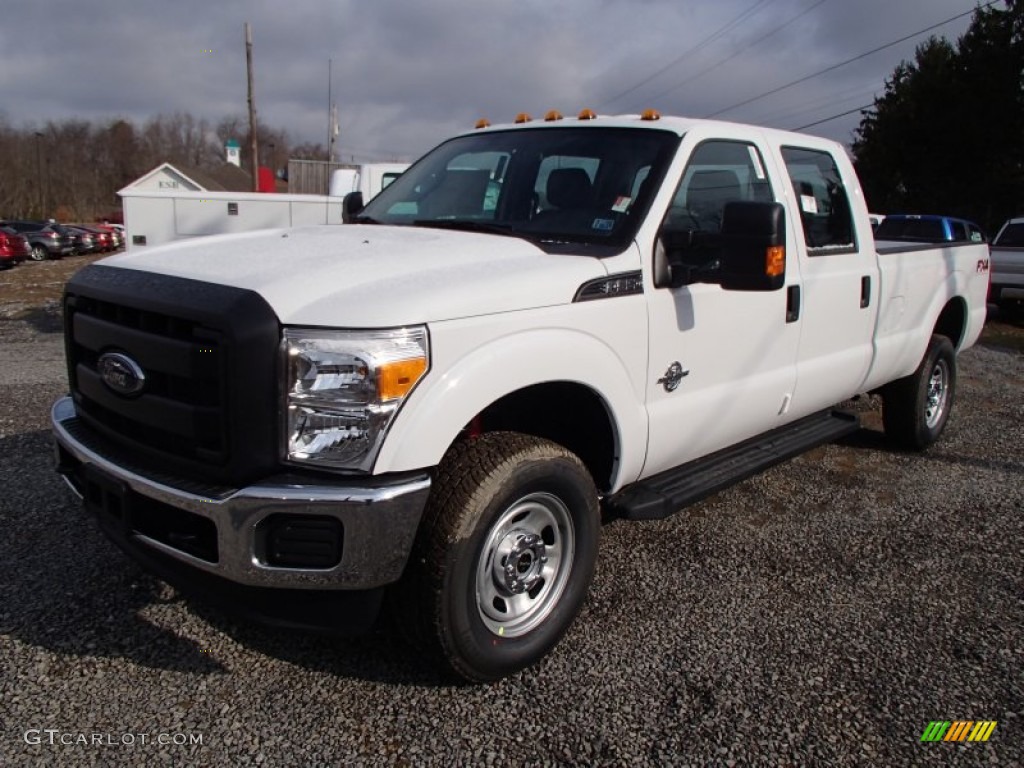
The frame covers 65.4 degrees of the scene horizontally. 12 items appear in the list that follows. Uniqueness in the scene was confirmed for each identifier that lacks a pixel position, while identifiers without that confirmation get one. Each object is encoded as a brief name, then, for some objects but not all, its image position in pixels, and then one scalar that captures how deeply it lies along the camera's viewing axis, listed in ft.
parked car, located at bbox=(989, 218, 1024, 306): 45.75
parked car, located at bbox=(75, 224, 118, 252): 124.98
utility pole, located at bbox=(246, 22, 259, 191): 93.33
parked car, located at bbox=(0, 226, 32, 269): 73.72
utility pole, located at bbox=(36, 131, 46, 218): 219.65
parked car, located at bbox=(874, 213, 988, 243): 47.83
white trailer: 32.99
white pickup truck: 7.55
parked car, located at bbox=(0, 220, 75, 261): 102.32
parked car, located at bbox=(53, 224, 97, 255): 113.08
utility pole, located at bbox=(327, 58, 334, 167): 101.88
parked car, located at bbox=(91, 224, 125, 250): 139.91
